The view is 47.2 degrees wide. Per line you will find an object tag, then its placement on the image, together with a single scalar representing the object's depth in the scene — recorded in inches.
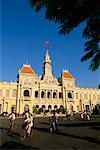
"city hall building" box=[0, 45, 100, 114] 1395.3
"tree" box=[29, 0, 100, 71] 147.8
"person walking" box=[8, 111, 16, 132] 430.4
